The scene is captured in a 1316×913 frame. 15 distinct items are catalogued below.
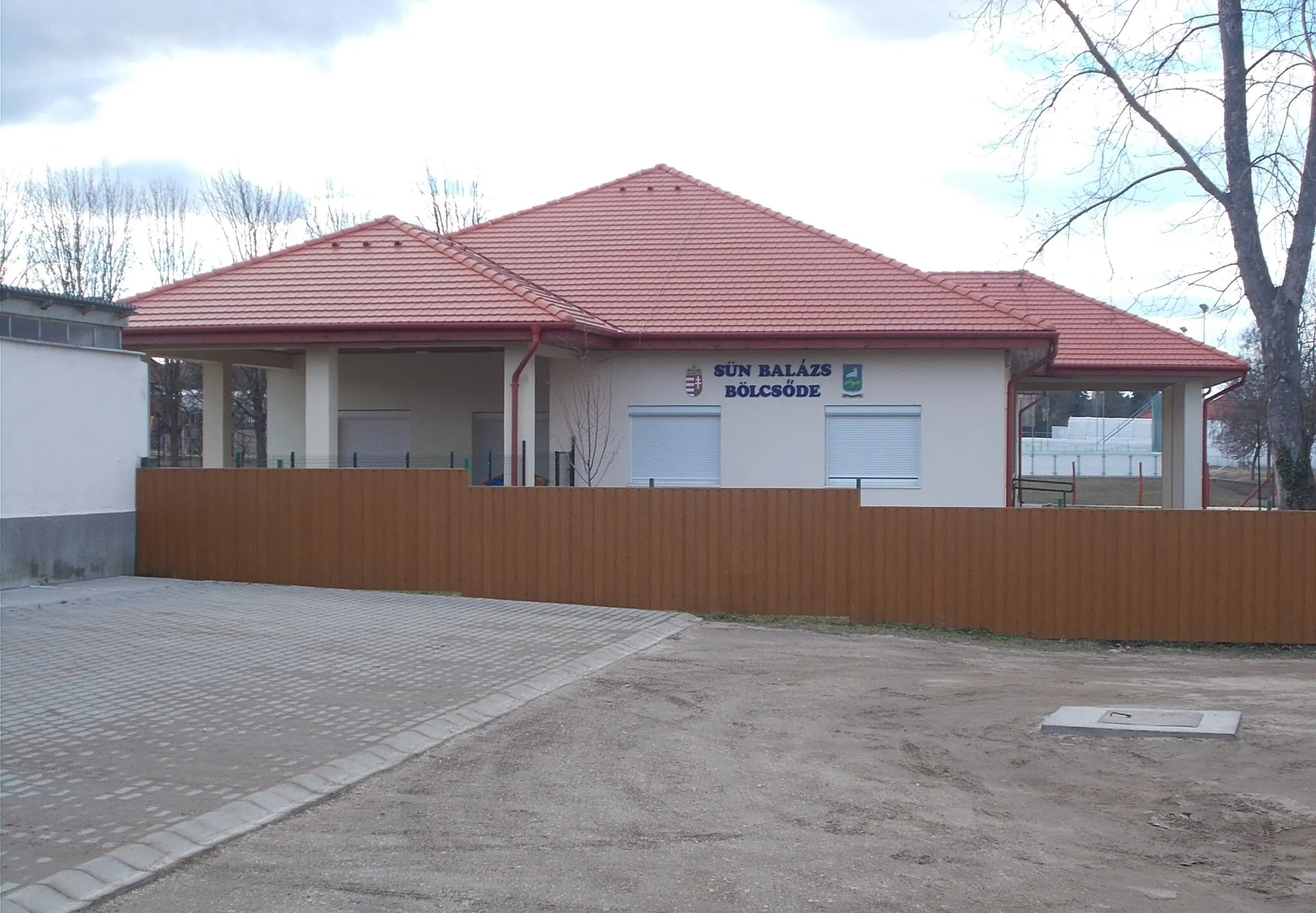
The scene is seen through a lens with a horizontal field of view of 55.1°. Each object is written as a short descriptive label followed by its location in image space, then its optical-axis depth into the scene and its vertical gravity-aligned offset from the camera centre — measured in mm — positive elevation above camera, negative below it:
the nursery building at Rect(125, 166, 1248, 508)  20516 +2223
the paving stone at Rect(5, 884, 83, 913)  5559 -1869
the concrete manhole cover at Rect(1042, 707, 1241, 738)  9375 -1854
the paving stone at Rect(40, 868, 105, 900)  5742 -1866
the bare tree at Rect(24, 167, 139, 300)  35812 +6272
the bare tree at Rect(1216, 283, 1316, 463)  39288 +2742
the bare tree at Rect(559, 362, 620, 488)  22484 +1065
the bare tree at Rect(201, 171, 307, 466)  40438 +3325
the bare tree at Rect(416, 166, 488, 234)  44656 +9401
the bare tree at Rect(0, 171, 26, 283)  34094 +6217
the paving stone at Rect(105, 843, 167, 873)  6117 -1847
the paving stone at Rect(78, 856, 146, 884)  5939 -1858
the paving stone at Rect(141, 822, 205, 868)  6297 -1842
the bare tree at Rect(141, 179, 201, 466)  40750 +2622
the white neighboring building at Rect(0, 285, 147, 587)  15273 +571
